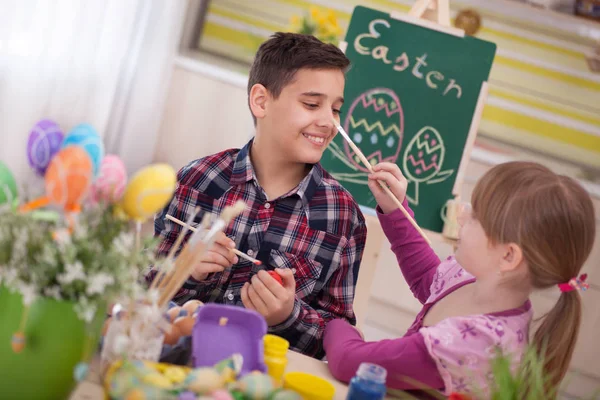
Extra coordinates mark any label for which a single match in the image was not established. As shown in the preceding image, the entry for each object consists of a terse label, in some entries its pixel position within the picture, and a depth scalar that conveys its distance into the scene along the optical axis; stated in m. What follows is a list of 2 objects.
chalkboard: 2.60
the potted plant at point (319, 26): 3.38
